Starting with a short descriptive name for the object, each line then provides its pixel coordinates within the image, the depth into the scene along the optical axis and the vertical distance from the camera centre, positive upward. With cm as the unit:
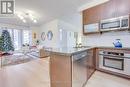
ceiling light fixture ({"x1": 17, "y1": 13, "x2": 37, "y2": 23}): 364 +166
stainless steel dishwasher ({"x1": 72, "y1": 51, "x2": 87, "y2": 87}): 105 -51
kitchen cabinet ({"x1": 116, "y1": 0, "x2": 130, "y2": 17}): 185 +109
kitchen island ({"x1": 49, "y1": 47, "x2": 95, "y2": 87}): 101 -46
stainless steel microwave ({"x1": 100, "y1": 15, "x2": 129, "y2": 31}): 186 +63
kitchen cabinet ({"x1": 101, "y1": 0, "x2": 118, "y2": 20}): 206 +114
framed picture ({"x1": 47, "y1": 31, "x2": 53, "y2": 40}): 436 +54
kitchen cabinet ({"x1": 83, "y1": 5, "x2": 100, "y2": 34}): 232 +90
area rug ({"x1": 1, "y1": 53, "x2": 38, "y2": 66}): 276 -87
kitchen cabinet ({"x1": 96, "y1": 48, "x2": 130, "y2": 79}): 168 -54
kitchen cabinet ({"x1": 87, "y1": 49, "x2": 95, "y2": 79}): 164 -62
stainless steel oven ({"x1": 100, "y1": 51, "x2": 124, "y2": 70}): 173 -50
